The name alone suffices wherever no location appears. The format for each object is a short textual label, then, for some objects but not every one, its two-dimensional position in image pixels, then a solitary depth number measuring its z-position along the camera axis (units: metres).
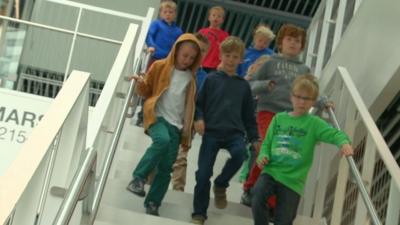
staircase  4.20
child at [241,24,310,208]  5.35
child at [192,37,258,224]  4.56
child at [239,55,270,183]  5.50
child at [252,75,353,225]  4.30
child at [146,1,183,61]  6.79
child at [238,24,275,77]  6.45
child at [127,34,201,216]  4.49
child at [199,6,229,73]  6.74
